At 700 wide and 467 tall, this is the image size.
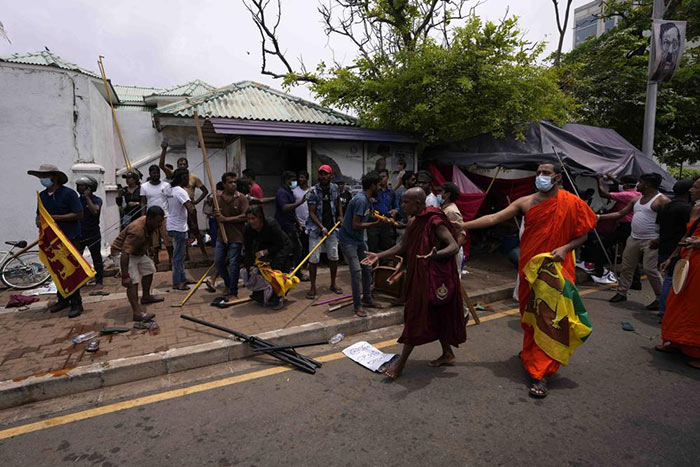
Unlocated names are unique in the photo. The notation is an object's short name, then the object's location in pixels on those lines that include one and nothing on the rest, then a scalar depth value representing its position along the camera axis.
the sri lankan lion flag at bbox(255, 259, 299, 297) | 5.26
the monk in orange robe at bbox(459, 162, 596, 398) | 3.60
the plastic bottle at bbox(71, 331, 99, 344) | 4.25
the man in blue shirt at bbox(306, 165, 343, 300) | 6.00
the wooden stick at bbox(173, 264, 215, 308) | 5.46
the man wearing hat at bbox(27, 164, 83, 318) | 5.18
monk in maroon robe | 3.53
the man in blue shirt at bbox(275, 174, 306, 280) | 6.80
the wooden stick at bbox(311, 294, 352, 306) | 5.58
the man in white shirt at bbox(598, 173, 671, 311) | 5.69
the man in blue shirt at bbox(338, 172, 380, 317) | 5.04
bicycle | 6.49
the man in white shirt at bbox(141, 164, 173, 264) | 6.49
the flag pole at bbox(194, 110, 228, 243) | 5.71
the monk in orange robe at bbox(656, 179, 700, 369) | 3.99
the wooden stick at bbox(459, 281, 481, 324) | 4.88
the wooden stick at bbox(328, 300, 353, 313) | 5.29
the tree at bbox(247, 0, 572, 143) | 8.34
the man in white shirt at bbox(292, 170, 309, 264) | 7.04
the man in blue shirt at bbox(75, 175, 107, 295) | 6.32
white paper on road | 3.91
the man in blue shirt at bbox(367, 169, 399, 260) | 7.20
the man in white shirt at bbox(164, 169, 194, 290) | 6.12
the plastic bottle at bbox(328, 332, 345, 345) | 4.57
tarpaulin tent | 7.89
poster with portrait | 8.94
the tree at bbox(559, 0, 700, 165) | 12.16
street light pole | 9.09
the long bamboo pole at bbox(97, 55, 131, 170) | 8.66
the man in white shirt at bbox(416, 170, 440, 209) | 6.18
